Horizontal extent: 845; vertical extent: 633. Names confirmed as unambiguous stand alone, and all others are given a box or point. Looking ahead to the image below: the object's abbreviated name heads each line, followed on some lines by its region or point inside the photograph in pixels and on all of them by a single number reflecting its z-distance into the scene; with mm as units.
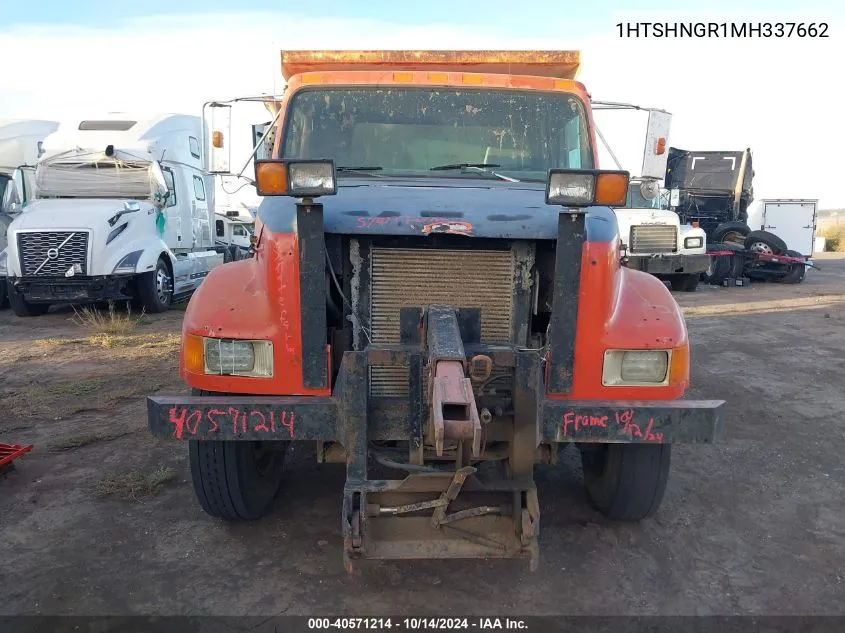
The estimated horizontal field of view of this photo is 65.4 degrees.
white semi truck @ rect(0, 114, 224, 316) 9820
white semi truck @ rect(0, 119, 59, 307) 12055
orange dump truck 2723
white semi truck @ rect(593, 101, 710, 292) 13305
